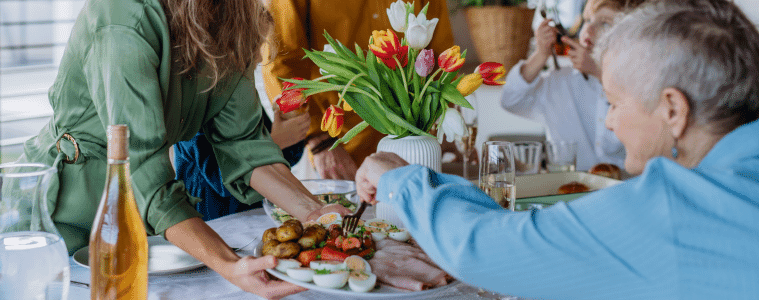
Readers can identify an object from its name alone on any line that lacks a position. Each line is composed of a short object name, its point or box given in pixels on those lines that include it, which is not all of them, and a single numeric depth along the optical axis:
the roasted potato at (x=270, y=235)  0.99
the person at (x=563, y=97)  2.59
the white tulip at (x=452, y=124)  1.14
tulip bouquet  1.13
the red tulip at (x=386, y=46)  1.08
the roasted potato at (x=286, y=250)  0.92
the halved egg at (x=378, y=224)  1.08
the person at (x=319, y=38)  2.00
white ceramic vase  1.16
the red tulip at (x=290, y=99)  1.15
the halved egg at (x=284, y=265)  0.88
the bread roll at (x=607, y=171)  1.68
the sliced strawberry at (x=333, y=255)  0.91
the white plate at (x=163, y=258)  0.94
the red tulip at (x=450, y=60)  1.09
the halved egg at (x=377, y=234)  1.01
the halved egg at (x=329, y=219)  1.12
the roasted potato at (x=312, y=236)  0.96
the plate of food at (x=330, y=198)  1.23
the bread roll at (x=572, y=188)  1.58
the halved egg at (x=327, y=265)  0.87
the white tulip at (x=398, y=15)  1.13
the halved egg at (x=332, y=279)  0.83
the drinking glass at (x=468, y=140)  1.71
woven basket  3.04
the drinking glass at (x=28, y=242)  0.60
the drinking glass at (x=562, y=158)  1.75
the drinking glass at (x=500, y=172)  1.04
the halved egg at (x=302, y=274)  0.85
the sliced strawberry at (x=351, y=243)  0.94
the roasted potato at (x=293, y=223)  0.98
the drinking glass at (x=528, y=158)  1.68
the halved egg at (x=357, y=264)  0.87
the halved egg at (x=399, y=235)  1.03
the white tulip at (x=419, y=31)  1.11
